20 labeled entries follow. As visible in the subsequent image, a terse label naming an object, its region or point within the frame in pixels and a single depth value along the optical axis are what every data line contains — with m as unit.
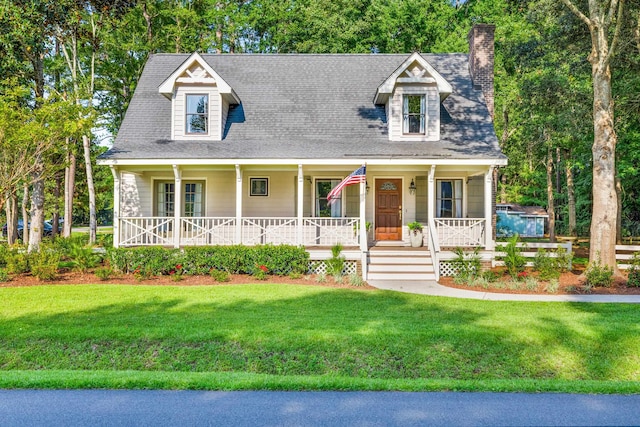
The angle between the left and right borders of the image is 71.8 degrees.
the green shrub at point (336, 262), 13.02
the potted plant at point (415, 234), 15.38
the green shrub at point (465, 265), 12.70
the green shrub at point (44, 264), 12.09
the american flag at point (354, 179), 13.08
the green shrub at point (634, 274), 11.80
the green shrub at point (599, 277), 11.78
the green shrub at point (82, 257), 13.12
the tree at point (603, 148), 12.81
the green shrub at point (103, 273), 12.22
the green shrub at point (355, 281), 12.09
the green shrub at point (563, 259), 13.12
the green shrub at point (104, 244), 14.36
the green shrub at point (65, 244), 13.82
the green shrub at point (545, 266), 12.41
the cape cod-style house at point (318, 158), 13.99
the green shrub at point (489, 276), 12.47
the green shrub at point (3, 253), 13.58
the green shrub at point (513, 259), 12.99
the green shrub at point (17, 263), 12.62
